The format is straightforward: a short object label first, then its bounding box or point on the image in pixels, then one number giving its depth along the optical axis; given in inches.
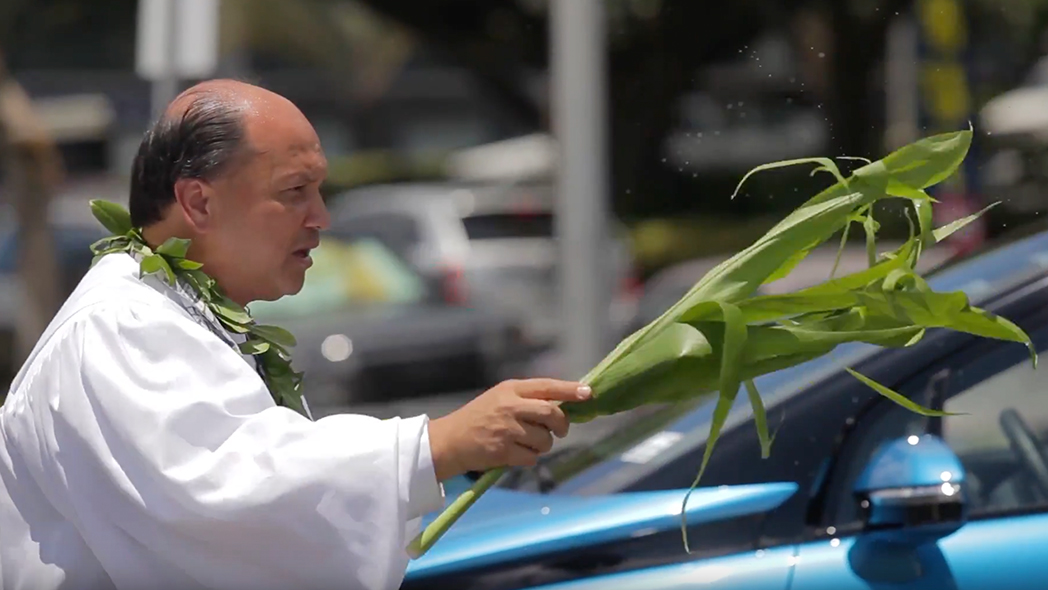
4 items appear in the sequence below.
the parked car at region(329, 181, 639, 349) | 1049.9
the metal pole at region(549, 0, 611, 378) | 599.2
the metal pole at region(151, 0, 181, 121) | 553.0
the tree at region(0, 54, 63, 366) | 829.2
